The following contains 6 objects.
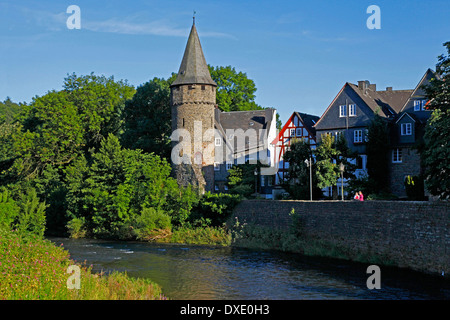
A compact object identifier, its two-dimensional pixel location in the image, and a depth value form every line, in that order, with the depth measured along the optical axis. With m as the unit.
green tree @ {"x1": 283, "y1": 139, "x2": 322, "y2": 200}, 40.78
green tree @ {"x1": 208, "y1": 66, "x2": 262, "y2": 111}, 62.62
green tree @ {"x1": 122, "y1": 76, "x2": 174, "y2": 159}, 52.50
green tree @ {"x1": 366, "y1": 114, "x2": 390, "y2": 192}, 42.69
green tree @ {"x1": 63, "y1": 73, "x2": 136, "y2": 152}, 54.97
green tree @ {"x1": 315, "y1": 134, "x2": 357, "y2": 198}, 39.66
